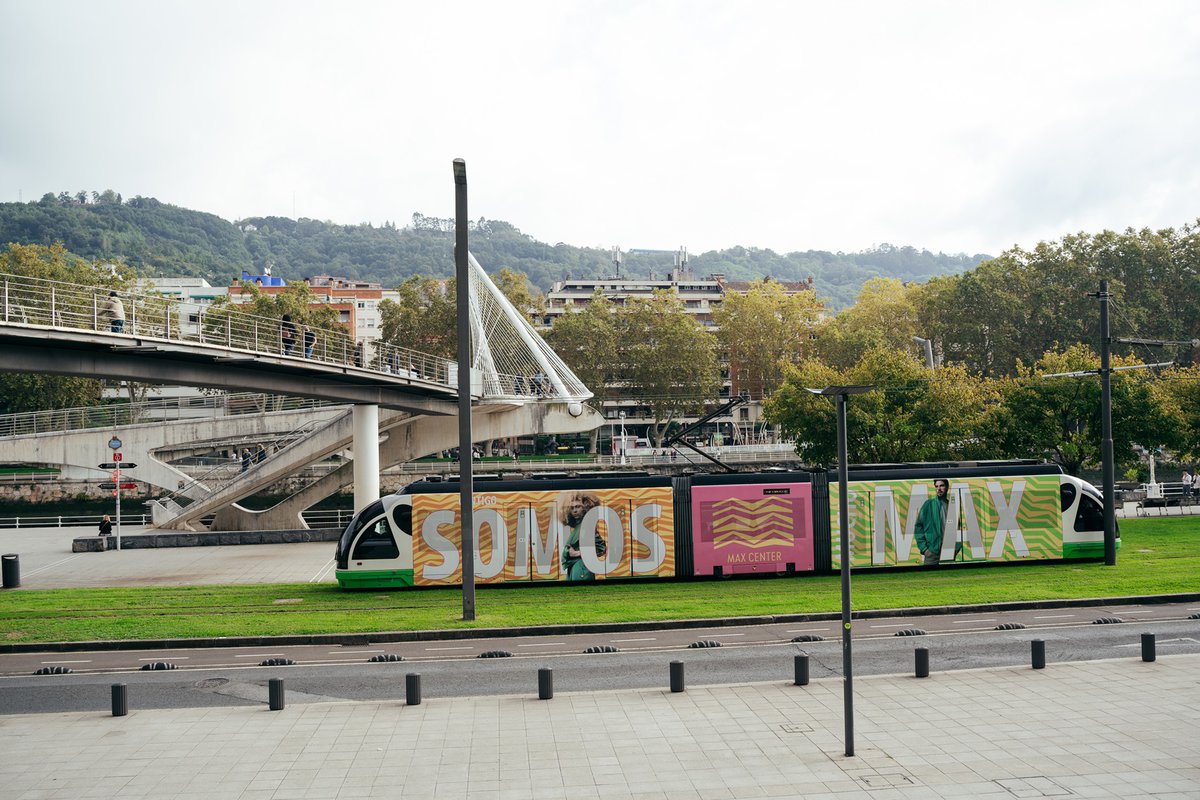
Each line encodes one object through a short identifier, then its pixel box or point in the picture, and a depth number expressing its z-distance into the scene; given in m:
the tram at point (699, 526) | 27.30
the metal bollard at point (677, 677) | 15.78
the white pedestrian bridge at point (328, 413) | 36.19
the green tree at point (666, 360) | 84.12
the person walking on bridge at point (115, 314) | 30.38
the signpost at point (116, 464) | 40.01
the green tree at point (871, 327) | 80.44
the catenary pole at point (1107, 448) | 27.25
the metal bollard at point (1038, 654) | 17.00
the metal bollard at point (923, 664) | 16.59
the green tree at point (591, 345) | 84.62
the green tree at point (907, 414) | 43.66
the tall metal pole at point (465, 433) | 22.03
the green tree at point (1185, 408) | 42.44
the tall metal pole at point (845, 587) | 12.33
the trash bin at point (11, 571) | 29.86
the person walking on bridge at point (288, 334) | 37.78
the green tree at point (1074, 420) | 40.97
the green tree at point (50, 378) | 70.00
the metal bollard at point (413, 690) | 15.45
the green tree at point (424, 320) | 79.56
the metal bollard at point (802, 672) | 16.12
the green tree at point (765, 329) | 89.12
